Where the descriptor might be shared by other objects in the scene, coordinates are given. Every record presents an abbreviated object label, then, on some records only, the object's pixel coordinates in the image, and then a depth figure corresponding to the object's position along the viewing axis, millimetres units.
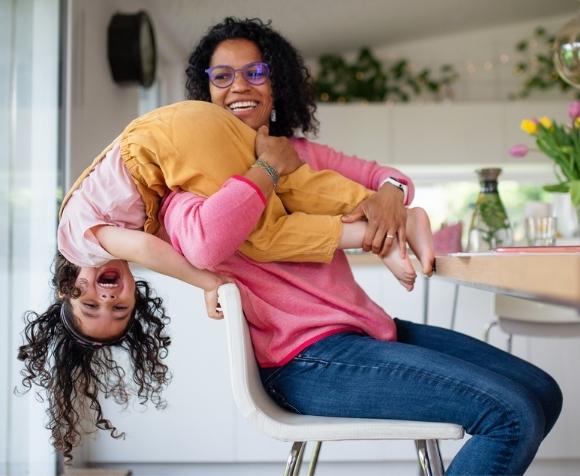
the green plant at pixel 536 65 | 4957
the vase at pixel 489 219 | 1911
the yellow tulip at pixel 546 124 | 2091
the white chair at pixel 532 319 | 2252
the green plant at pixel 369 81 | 4949
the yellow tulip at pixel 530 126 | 2074
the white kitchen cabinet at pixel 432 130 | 4750
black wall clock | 2898
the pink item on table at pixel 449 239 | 2178
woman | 947
